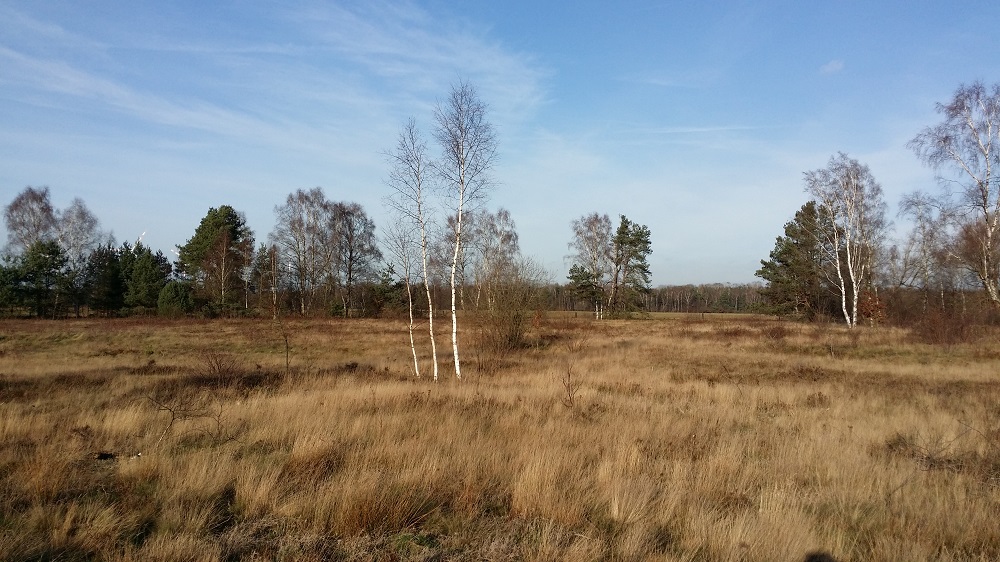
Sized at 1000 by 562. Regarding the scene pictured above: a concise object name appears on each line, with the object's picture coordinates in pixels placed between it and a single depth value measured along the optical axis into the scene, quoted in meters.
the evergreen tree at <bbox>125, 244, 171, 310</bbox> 44.31
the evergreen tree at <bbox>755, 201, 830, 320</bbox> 40.25
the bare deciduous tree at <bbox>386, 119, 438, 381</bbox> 14.02
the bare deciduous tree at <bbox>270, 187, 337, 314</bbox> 47.66
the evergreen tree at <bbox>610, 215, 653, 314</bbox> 52.25
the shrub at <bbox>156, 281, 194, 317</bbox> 41.97
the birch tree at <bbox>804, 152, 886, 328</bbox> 29.50
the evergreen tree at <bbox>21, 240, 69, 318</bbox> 40.44
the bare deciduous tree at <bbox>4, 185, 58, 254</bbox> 44.44
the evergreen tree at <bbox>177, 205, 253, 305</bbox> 45.44
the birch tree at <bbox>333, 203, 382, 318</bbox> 52.28
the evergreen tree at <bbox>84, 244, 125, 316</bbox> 44.19
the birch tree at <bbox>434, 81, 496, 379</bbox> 13.98
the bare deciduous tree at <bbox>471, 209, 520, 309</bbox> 22.06
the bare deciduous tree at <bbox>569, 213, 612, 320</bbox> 52.56
